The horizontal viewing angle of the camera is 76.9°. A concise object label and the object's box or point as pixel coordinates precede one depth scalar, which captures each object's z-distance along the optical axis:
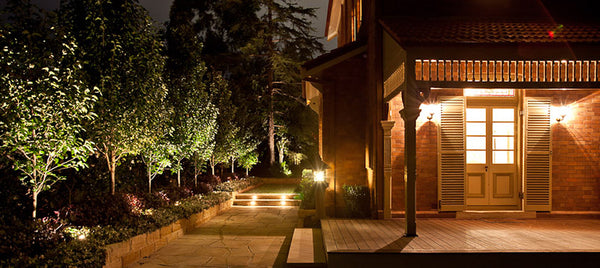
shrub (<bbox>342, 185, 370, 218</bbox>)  9.31
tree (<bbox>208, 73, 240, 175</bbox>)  16.52
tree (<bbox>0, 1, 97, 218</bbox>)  5.61
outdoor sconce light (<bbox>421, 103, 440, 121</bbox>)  9.05
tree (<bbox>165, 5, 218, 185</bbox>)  12.39
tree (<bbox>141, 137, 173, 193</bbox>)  10.04
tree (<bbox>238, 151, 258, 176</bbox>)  20.98
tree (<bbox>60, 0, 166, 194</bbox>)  7.85
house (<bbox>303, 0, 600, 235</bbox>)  9.01
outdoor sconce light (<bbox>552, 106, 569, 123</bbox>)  9.03
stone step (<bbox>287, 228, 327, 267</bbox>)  6.56
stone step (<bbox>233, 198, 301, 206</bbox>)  15.52
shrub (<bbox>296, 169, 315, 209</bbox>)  11.58
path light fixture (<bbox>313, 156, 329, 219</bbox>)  9.41
